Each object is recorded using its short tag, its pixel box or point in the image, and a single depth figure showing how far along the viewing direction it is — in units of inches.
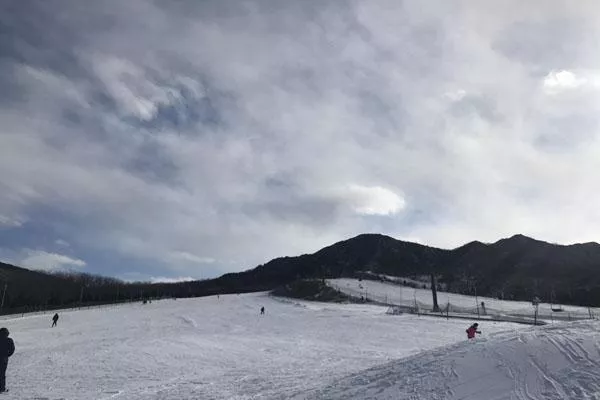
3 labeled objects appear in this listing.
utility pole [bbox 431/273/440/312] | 2778.1
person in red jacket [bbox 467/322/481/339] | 945.4
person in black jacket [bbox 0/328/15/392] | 564.5
